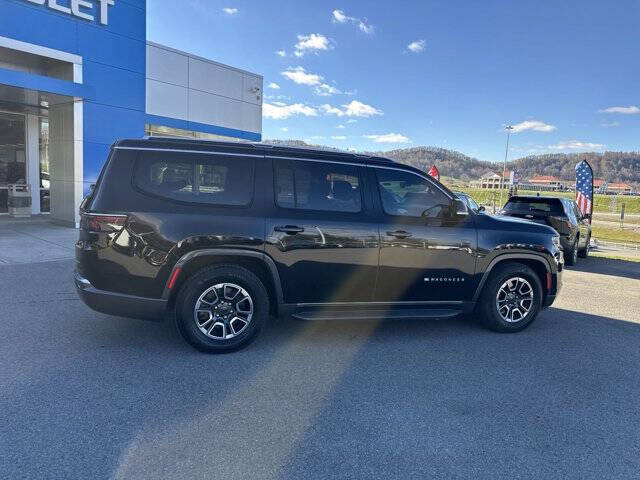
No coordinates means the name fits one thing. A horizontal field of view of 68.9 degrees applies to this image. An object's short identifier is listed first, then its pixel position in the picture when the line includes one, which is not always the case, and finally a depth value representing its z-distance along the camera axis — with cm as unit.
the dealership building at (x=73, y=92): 1171
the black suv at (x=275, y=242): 423
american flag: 1694
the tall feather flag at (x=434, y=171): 1963
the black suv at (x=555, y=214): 1097
